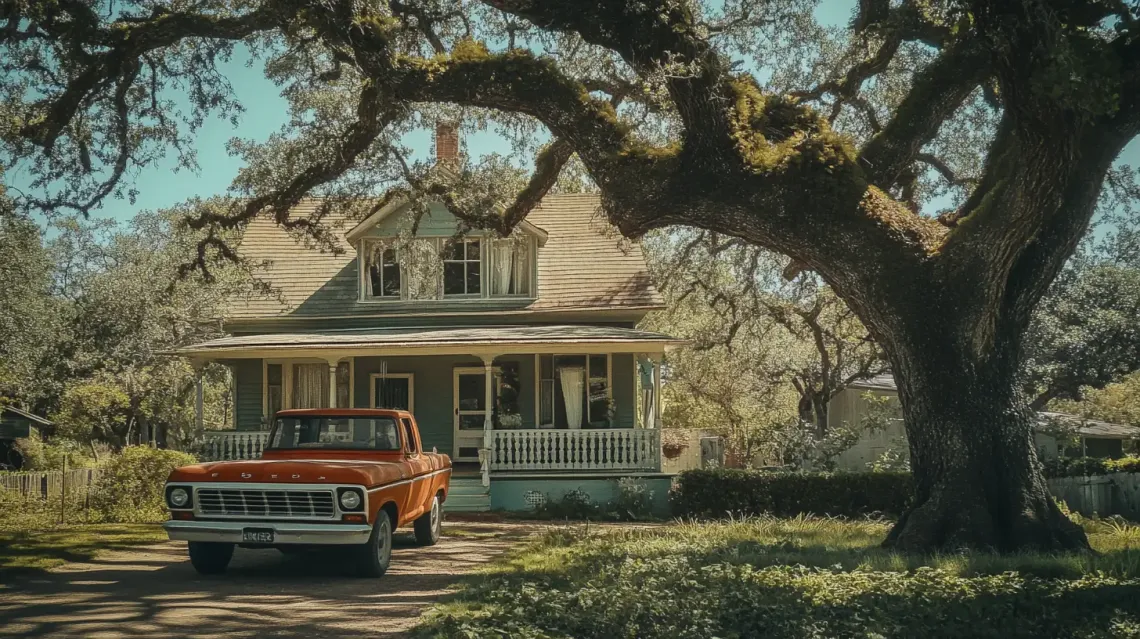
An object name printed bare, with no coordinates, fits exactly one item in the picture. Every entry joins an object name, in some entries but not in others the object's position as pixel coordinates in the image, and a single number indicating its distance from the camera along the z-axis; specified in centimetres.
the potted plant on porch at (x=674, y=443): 3173
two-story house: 2480
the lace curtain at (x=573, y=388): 2491
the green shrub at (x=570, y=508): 2059
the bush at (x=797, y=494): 1936
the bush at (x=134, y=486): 1842
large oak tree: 977
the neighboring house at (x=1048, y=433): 2808
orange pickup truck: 1051
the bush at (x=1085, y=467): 2173
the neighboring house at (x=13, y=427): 4047
